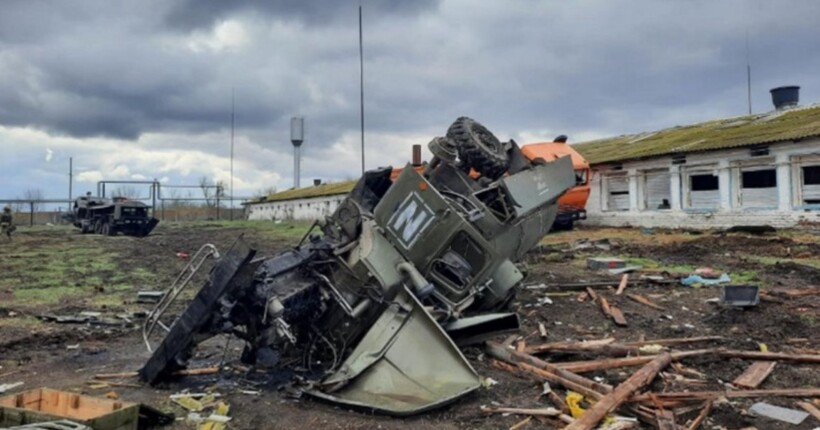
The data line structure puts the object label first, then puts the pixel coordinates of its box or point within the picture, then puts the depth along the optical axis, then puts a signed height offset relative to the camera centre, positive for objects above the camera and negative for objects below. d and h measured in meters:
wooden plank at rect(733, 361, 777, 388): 5.32 -1.26
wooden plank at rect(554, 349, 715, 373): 5.74 -1.22
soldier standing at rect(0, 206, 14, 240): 26.44 +0.77
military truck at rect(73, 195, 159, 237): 28.64 +0.91
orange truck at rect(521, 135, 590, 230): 17.56 +1.44
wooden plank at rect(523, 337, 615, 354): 6.42 -1.17
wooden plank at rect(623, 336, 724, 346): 6.61 -1.15
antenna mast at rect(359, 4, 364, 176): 8.84 +2.23
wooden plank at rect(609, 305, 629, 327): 7.66 -1.06
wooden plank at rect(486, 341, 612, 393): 5.11 -1.21
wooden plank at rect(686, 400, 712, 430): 4.42 -1.34
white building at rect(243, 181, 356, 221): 39.38 +2.33
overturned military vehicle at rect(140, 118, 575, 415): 5.12 -0.47
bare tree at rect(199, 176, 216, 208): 53.25 +3.47
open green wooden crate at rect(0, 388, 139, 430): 3.94 -1.16
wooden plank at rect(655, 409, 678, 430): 4.33 -1.32
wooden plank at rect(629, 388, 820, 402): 4.89 -1.29
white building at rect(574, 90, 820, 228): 17.25 +1.70
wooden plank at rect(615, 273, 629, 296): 9.53 -0.83
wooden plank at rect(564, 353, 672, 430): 4.40 -1.24
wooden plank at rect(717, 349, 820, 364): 5.80 -1.18
